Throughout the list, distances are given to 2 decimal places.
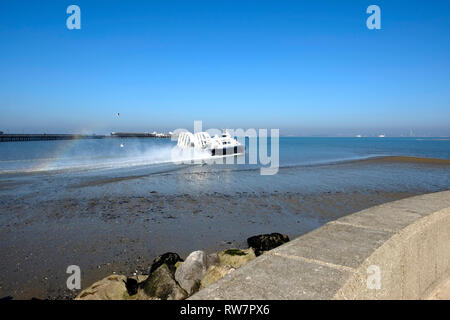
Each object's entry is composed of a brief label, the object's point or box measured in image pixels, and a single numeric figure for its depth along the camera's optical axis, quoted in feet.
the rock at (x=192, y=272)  16.08
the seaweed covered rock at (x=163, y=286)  14.97
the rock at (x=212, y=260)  18.07
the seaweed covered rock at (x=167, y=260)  18.32
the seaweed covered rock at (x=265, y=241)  21.22
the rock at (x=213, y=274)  16.07
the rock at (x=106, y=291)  14.58
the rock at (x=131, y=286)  15.74
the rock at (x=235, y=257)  18.48
